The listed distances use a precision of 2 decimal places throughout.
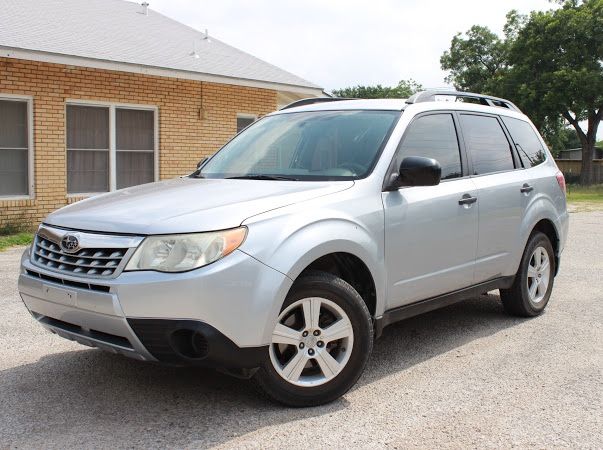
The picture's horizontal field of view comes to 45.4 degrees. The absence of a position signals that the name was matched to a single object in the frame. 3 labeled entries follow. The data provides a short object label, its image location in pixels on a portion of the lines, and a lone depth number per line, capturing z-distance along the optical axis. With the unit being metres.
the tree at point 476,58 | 56.25
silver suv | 3.72
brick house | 12.35
